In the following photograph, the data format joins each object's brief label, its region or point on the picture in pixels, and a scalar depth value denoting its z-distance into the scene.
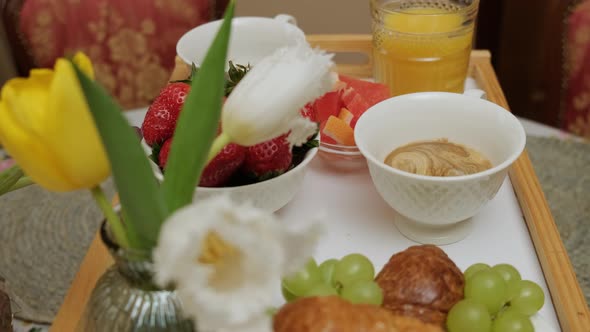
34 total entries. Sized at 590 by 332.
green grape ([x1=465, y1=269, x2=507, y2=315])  0.60
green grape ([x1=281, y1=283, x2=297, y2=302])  0.62
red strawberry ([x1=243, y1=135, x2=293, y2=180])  0.70
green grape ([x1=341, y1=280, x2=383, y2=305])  0.56
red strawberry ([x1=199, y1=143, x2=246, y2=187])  0.68
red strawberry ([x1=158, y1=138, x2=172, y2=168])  0.71
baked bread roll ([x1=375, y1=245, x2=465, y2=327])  0.59
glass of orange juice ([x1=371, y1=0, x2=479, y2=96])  1.02
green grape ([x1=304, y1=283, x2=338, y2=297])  0.56
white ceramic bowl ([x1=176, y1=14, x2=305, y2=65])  1.09
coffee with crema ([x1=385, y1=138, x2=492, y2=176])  0.77
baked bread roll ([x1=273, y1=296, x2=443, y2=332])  0.45
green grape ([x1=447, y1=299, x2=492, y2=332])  0.58
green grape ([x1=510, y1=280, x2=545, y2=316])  0.63
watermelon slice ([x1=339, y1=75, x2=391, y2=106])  0.93
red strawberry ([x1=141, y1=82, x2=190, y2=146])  0.74
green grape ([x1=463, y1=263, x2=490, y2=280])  0.65
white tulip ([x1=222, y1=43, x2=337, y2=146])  0.48
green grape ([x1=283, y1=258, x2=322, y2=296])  0.60
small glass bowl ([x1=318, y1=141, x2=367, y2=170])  0.87
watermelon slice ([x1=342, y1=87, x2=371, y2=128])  0.90
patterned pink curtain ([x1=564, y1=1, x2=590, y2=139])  1.26
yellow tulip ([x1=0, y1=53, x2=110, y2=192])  0.40
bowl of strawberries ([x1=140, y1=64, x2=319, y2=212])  0.69
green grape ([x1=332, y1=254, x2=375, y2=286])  0.61
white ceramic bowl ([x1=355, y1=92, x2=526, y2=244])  0.70
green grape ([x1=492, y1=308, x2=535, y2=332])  0.58
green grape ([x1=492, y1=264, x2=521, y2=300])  0.64
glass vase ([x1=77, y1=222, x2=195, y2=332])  0.48
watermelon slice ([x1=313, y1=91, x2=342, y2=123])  0.90
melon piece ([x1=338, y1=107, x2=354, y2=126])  0.88
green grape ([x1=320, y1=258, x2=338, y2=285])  0.62
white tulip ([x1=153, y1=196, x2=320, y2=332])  0.36
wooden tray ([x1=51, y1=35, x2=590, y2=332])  0.68
